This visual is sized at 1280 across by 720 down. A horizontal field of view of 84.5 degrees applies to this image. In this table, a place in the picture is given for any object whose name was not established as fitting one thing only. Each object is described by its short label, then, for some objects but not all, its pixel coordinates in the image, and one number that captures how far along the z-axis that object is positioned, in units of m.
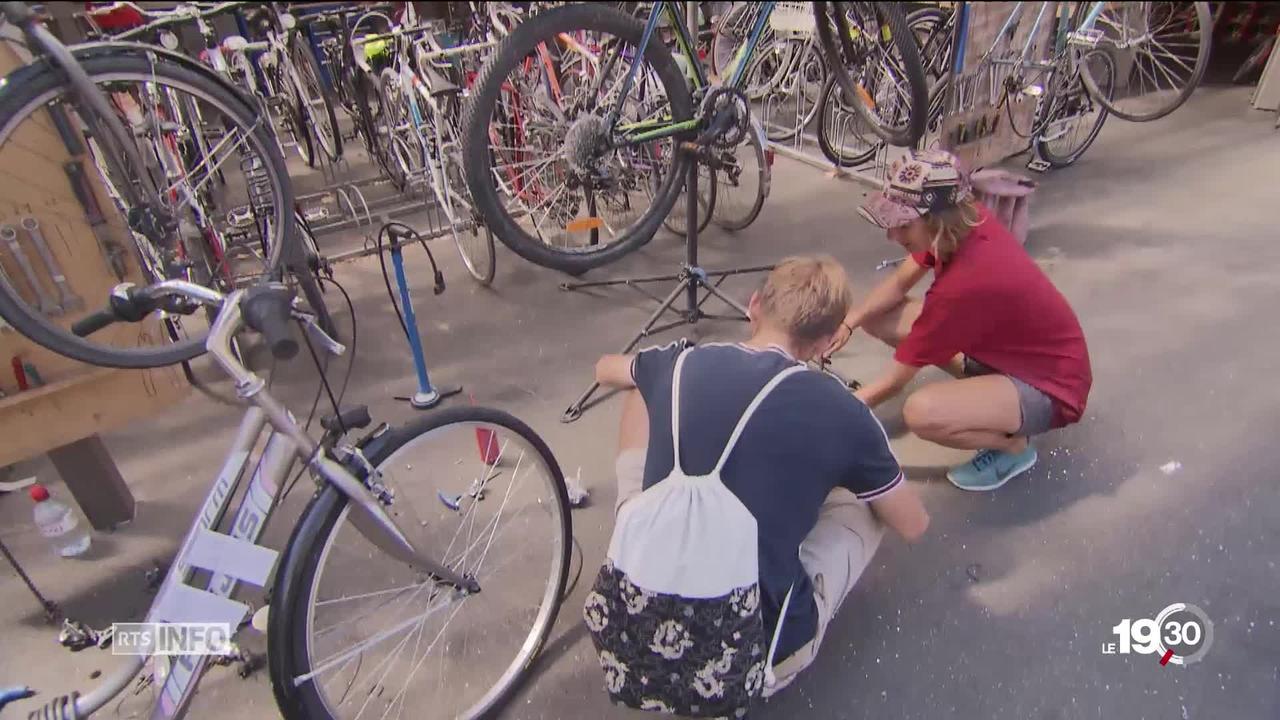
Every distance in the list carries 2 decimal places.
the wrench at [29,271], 1.57
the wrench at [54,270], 1.60
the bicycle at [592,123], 1.59
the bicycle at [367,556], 1.15
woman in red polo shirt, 1.80
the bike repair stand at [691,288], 2.43
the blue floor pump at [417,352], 2.25
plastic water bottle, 1.94
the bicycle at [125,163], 1.36
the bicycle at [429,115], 3.01
